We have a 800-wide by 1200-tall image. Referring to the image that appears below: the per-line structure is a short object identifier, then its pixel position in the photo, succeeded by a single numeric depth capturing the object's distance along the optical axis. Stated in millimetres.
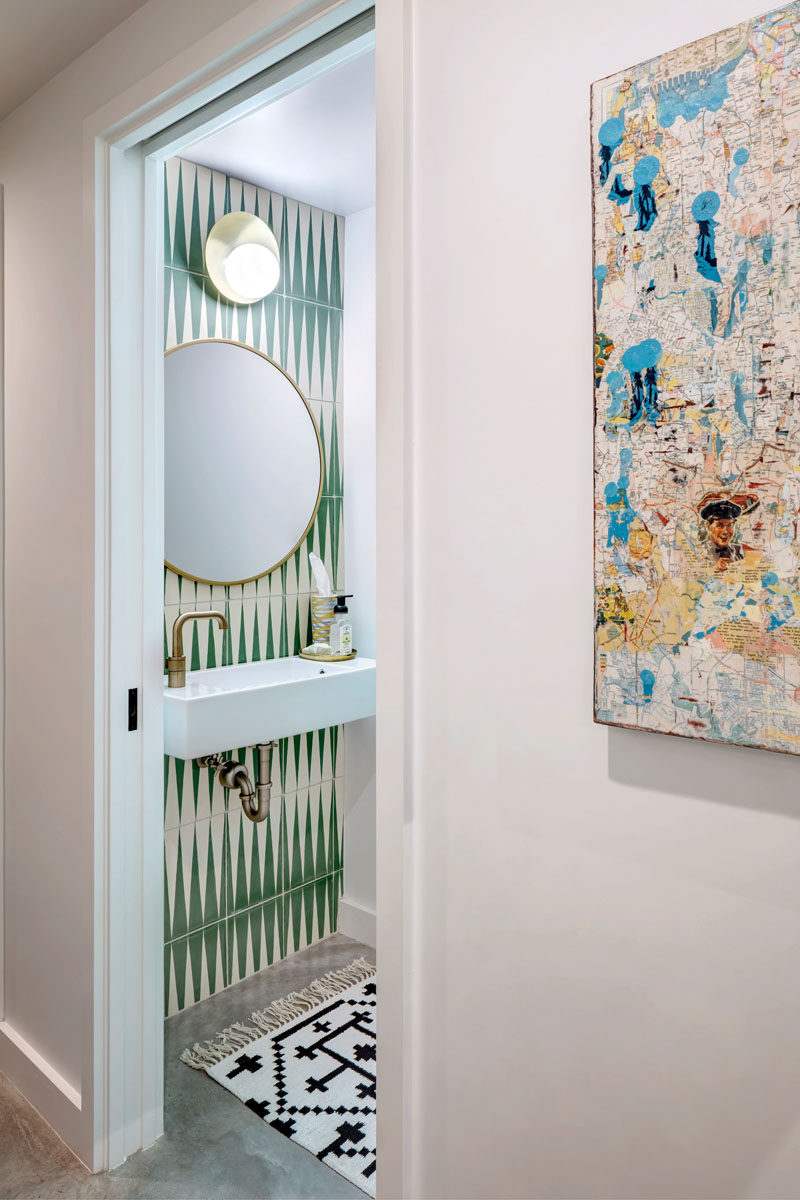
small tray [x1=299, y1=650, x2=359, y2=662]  2629
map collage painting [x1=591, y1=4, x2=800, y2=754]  762
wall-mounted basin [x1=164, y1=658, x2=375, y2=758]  2039
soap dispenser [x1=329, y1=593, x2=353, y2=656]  2654
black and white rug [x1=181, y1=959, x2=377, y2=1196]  1878
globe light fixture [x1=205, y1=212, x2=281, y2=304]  2365
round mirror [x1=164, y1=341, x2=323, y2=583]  2355
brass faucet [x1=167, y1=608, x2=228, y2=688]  2104
